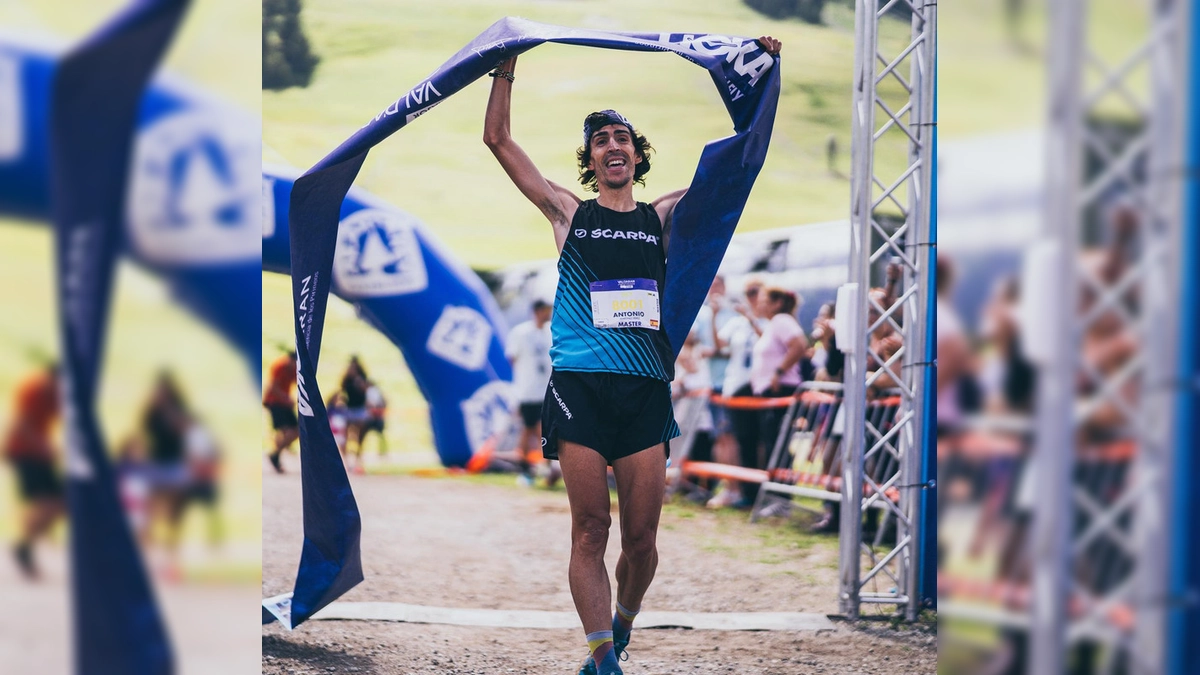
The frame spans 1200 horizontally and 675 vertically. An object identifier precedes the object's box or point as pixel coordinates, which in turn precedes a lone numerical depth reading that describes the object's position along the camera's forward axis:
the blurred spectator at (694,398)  11.18
